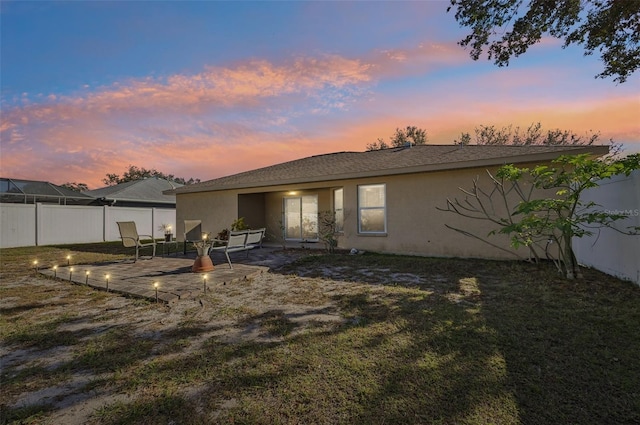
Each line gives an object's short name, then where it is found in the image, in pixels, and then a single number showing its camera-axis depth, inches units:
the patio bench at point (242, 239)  279.3
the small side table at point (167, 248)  400.0
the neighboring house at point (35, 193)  574.7
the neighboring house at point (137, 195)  758.1
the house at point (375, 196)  323.0
